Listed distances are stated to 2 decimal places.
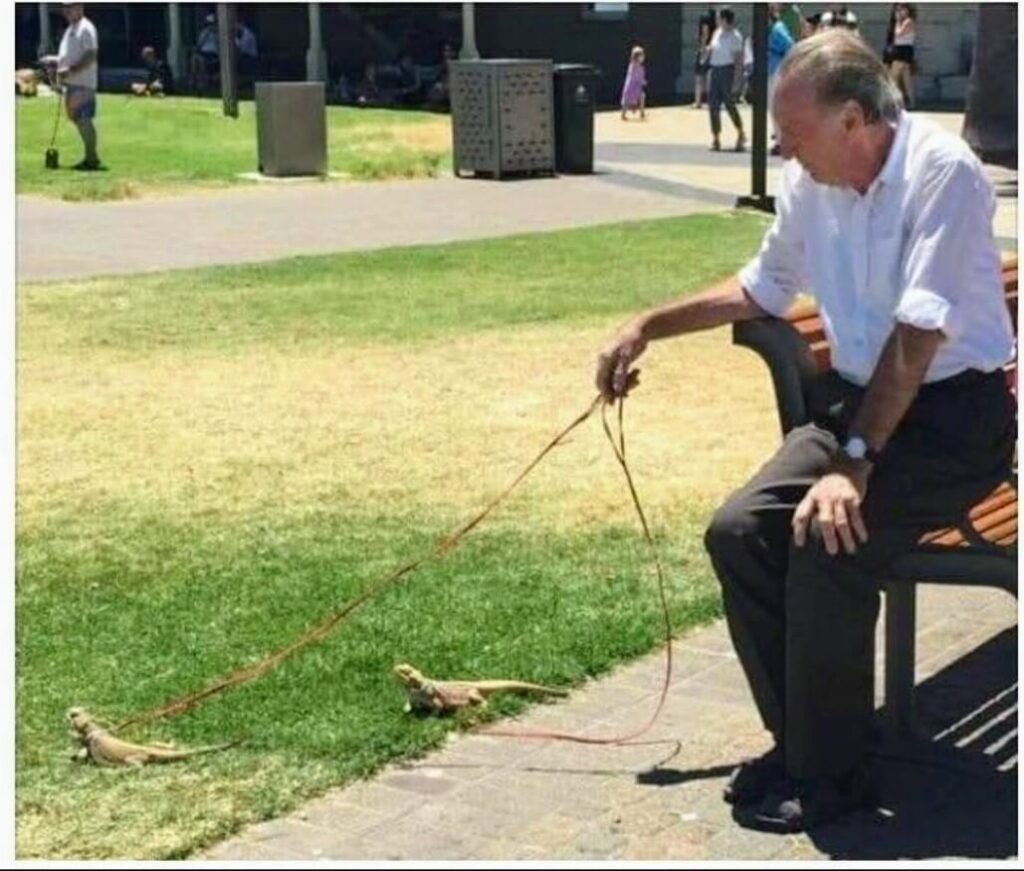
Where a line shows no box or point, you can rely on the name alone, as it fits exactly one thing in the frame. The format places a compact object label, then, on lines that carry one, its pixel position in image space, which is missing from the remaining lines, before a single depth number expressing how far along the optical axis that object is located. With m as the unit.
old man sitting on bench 3.56
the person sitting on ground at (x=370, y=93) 34.19
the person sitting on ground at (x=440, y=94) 32.59
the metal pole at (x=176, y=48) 40.09
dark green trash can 19.91
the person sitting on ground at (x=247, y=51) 39.34
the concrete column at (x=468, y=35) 33.37
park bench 3.70
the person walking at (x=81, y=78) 20.64
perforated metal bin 19.50
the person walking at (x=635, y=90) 31.56
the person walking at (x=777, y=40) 21.12
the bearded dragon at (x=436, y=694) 4.38
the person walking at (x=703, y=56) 31.53
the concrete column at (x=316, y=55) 36.50
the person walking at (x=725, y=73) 23.66
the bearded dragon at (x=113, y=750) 4.12
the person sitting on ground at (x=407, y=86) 34.62
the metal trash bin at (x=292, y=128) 19.47
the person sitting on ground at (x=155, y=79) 37.31
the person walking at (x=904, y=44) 27.36
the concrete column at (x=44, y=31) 40.66
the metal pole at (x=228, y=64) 29.45
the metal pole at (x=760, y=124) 16.02
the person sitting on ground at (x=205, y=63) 38.91
